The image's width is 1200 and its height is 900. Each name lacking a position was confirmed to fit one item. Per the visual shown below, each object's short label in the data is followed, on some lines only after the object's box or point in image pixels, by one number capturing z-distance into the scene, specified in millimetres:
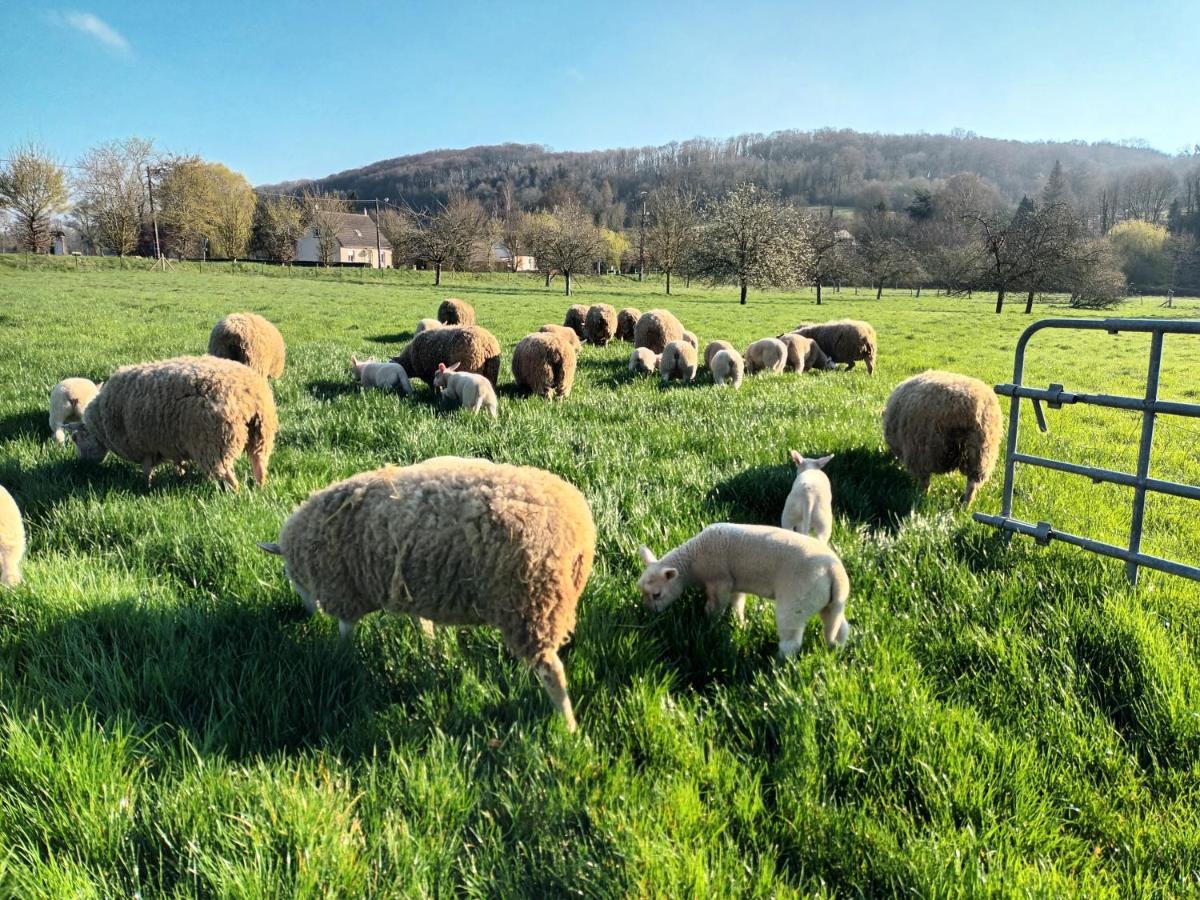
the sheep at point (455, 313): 17484
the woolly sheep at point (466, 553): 2621
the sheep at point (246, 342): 9625
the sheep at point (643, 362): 12820
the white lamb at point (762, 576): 3061
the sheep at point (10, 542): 3572
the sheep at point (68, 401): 7020
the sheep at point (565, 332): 13250
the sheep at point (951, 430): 5398
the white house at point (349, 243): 96469
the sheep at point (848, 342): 13891
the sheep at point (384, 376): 9852
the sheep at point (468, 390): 8344
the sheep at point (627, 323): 19047
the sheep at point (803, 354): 13586
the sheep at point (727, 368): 11148
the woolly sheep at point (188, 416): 5117
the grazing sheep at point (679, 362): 11617
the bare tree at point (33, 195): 60219
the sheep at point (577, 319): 19188
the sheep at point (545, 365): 9648
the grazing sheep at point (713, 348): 12844
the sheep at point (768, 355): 12945
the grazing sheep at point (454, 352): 10047
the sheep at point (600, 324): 18188
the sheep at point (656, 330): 14922
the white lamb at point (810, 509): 4289
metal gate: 3387
